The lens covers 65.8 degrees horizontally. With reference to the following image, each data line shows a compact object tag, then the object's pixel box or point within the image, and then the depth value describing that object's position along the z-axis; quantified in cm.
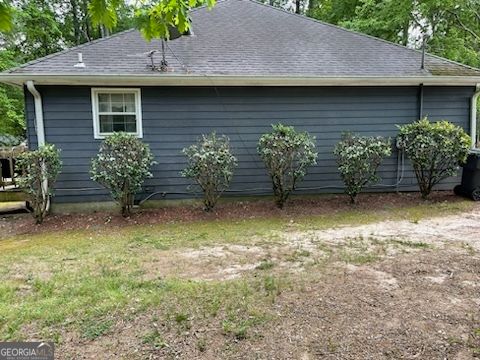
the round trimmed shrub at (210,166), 632
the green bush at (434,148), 676
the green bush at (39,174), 600
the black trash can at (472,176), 704
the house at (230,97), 670
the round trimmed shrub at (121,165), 609
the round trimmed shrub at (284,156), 647
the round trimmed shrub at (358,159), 668
